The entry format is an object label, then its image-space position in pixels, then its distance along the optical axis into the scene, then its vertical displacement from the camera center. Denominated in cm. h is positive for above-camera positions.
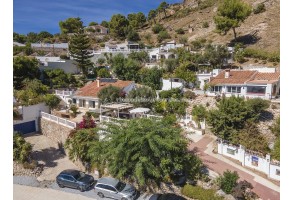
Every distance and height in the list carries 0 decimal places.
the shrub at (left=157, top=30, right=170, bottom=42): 7326 +1822
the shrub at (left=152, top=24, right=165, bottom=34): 8194 +2283
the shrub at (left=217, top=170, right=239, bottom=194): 1631 -566
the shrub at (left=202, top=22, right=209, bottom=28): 7425 +2195
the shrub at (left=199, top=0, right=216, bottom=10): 9194 +3514
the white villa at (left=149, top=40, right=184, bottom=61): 5062 +932
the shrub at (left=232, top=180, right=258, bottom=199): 1577 -617
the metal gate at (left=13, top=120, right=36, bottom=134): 2750 -346
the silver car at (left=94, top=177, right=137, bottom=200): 1686 -647
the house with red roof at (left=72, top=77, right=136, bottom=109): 3228 +68
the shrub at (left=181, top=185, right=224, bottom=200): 1574 -630
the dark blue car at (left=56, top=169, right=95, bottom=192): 1841 -635
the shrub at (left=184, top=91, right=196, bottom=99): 3255 +28
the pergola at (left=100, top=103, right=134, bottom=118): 2548 -96
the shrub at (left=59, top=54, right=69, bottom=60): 5535 +912
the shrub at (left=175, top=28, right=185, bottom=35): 7644 +2062
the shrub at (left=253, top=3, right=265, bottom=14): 6800 +2454
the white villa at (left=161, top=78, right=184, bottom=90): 3586 +206
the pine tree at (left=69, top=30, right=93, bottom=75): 4719 +879
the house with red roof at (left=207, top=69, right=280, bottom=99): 2954 +169
